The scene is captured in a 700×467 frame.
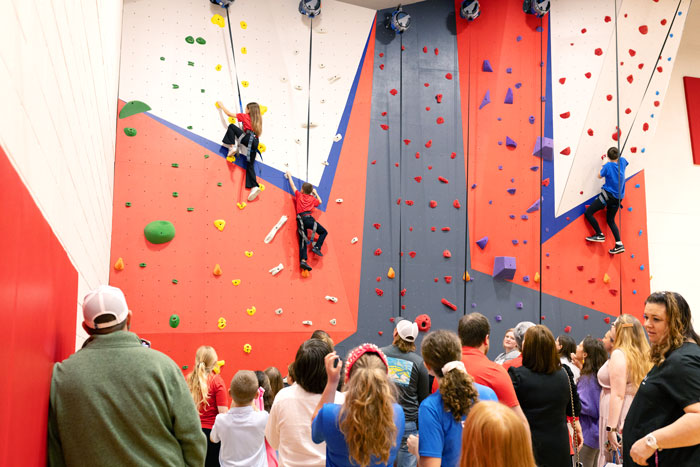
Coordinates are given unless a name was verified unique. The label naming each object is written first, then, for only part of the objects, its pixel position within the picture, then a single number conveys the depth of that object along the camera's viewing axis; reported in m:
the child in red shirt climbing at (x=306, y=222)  6.76
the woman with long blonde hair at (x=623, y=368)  3.64
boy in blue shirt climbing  7.85
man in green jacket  1.67
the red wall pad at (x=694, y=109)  9.27
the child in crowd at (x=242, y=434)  3.15
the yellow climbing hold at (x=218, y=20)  6.74
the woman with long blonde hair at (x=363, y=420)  2.03
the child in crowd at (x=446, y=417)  2.17
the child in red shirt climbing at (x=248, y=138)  6.54
